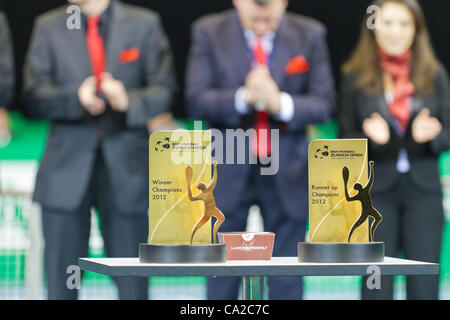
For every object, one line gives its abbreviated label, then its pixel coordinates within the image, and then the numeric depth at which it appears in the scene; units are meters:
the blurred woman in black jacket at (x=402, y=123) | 6.32
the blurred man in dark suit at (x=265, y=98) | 6.11
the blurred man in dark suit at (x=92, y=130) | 6.16
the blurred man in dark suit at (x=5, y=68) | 6.37
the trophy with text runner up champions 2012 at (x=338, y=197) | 3.59
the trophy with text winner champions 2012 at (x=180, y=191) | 3.53
